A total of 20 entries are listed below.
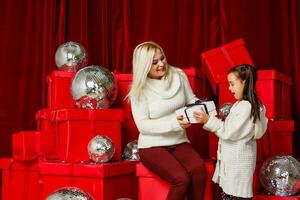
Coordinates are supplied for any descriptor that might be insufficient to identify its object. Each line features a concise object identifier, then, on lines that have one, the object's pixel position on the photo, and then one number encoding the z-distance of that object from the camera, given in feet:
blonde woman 6.79
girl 6.25
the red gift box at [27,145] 8.69
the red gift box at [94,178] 7.29
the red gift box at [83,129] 7.79
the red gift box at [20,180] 8.77
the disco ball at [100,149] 7.36
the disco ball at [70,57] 8.57
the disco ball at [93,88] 7.79
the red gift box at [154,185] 6.94
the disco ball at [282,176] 6.87
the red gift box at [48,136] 8.28
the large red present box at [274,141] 7.62
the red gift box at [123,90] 8.58
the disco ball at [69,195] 4.85
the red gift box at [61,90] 8.41
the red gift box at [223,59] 8.30
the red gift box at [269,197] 6.79
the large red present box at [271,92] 7.92
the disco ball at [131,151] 8.05
